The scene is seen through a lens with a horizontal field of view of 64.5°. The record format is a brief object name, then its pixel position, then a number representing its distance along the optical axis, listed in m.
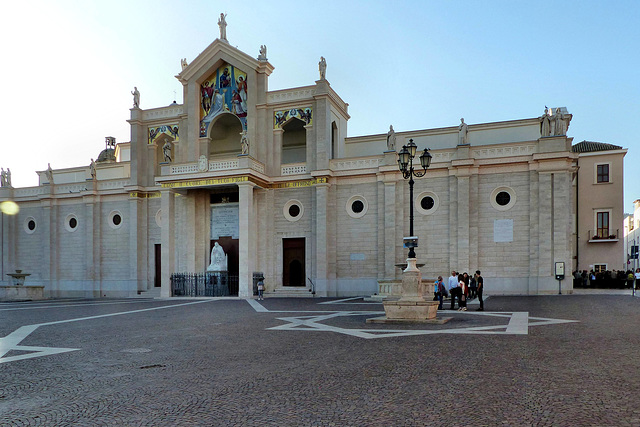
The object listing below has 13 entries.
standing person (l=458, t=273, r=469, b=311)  18.69
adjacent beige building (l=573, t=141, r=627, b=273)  42.50
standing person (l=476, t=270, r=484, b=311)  18.59
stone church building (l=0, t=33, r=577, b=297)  29.50
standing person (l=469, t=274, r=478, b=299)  20.70
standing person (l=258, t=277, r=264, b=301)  28.74
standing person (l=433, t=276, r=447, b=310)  19.89
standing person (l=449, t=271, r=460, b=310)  19.09
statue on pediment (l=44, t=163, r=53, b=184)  41.00
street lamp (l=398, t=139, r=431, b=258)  16.00
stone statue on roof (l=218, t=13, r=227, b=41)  36.16
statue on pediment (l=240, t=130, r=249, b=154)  32.59
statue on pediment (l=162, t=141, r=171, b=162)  35.32
